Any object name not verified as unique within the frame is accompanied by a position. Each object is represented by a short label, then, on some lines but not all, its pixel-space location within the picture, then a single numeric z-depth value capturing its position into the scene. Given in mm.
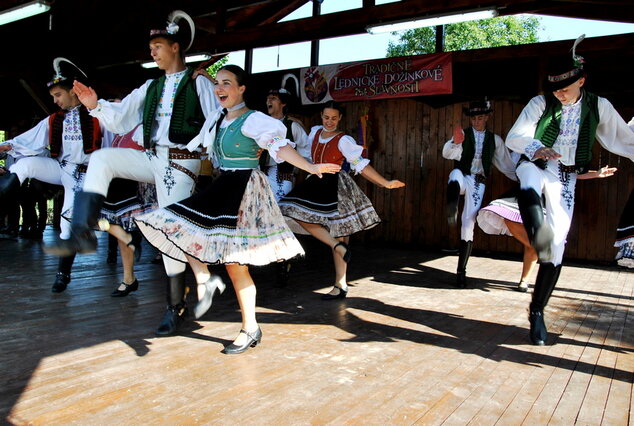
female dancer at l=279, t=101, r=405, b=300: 4195
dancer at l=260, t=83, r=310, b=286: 4625
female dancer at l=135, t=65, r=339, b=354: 2662
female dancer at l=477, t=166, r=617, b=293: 4336
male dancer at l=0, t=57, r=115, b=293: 4156
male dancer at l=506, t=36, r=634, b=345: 3117
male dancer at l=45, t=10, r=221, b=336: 3061
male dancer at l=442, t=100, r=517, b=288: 5168
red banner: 7105
